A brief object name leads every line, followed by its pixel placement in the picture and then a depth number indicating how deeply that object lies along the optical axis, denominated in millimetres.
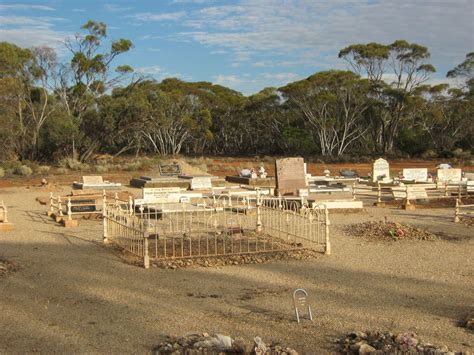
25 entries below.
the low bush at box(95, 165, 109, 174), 39909
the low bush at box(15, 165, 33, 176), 37344
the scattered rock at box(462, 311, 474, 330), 6759
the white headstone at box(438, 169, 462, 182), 27923
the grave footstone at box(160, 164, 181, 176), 30814
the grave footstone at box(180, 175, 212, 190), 26766
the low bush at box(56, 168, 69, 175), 38062
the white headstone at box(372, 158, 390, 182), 29812
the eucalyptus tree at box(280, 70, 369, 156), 57938
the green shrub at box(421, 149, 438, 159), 55281
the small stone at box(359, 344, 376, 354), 5616
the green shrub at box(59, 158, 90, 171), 41594
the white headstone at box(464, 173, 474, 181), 27820
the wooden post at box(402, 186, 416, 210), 19906
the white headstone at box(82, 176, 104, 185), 28359
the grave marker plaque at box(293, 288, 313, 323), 7055
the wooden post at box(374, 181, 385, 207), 21172
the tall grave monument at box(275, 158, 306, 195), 21641
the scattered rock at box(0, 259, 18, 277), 9702
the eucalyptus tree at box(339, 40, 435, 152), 57156
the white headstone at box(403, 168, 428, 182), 29112
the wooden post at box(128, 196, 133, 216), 12291
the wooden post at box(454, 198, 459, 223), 16297
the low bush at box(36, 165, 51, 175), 38688
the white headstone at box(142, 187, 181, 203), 17422
